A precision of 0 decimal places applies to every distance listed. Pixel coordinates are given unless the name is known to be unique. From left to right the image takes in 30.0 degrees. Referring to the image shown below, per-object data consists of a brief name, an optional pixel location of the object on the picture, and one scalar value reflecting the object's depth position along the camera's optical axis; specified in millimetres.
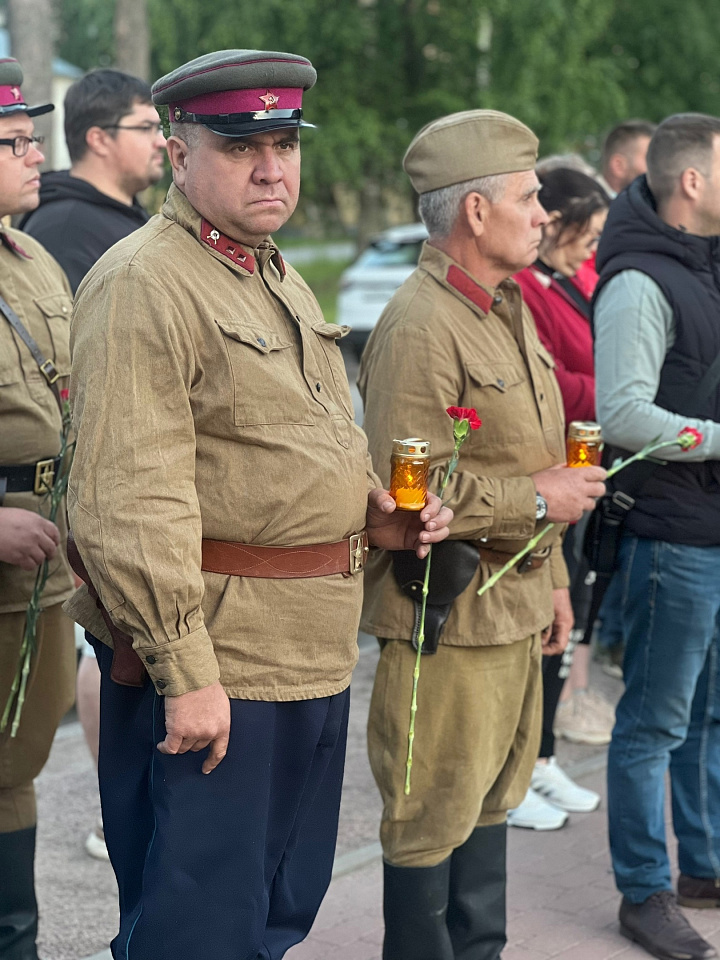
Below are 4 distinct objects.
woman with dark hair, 4801
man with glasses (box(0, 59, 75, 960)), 3363
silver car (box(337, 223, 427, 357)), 18312
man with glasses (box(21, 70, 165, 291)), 4418
